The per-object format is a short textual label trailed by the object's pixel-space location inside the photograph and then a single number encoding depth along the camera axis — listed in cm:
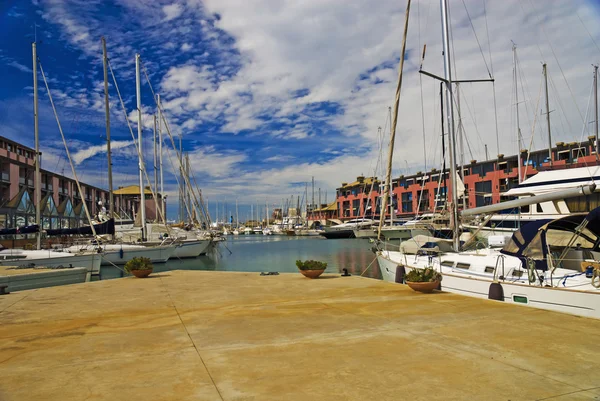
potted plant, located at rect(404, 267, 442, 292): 1271
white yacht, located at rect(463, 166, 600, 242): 2944
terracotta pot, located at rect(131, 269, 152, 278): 1892
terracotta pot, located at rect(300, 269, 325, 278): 1688
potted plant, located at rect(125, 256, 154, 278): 1895
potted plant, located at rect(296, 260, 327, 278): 1692
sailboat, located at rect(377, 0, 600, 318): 1270
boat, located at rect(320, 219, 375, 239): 10775
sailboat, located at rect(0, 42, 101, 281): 2931
